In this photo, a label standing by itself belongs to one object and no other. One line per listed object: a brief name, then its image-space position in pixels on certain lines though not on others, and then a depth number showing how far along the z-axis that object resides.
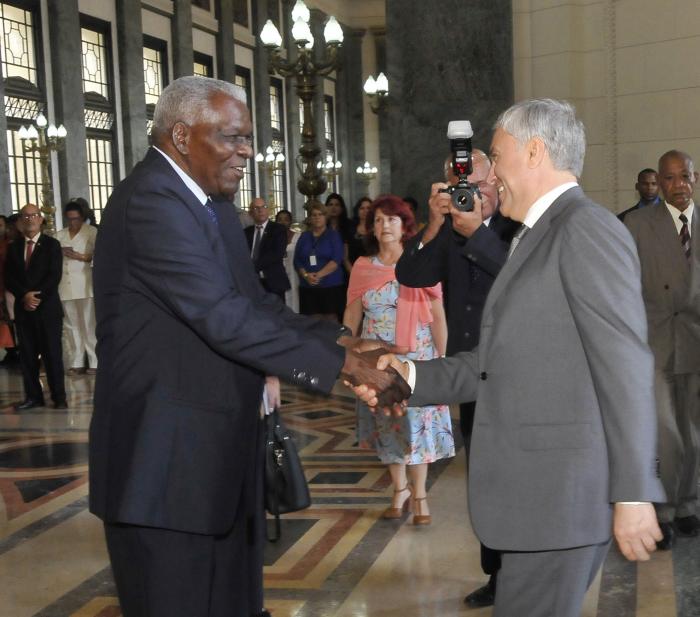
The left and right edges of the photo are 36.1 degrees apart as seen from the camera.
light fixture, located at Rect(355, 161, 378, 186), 37.72
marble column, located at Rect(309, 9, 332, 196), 33.56
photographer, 4.32
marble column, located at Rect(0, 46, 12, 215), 17.19
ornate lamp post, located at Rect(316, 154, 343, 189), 33.66
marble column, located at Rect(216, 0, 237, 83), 26.62
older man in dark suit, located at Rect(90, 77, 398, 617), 2.87
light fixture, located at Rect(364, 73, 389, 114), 18.00
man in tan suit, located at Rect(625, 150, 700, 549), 5.21
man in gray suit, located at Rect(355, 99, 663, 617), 2.36
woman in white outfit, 11.45
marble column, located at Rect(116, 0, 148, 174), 21.17
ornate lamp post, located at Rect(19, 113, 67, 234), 17.50
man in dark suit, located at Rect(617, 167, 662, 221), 7.91
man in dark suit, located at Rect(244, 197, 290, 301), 10.92
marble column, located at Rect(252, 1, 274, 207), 29.17
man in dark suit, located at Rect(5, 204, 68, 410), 9.64
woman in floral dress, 5.71
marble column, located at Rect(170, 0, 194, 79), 23.73
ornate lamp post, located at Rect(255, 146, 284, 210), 29.17
